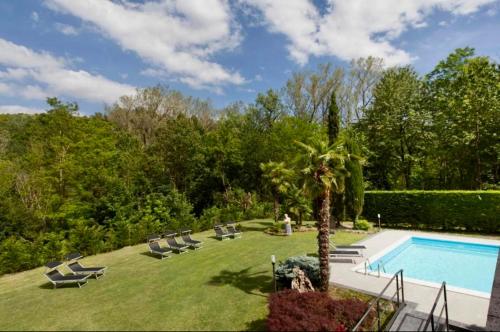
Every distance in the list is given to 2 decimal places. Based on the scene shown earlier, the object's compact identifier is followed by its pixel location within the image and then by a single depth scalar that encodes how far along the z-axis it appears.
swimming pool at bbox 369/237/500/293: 11.15
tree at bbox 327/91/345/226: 20.06
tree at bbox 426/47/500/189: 22.73
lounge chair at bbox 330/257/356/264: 12.62
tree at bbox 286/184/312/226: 20.44
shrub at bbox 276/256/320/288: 9.58
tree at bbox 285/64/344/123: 36.09
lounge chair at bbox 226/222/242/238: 18.91
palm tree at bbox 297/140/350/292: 9.06
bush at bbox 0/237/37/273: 13.88
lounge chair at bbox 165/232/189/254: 15.54
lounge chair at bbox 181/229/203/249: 16.30
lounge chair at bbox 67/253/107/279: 11.87
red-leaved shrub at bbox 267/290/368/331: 6.11
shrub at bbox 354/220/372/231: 19.50
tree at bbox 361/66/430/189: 27.53
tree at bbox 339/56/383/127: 34.50
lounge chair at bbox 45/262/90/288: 11.00
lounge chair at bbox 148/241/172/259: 14.78
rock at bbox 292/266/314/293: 8.91
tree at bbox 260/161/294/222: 20.62
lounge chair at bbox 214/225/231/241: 18.36
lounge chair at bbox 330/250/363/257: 13.05
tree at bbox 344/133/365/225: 19.56
